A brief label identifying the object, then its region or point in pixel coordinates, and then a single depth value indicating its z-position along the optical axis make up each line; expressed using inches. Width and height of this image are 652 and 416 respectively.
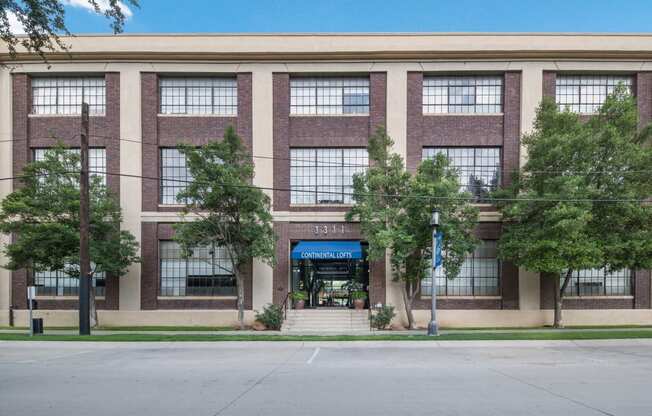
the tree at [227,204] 794.8
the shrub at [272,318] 842.8
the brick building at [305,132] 934.4
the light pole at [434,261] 706.8
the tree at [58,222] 808.3
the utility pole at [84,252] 735.1
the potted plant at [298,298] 932.0
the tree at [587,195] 756.0
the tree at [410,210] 783.1
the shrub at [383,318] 848.9
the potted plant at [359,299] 944.9
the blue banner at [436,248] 701.9
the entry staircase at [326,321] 850.1
